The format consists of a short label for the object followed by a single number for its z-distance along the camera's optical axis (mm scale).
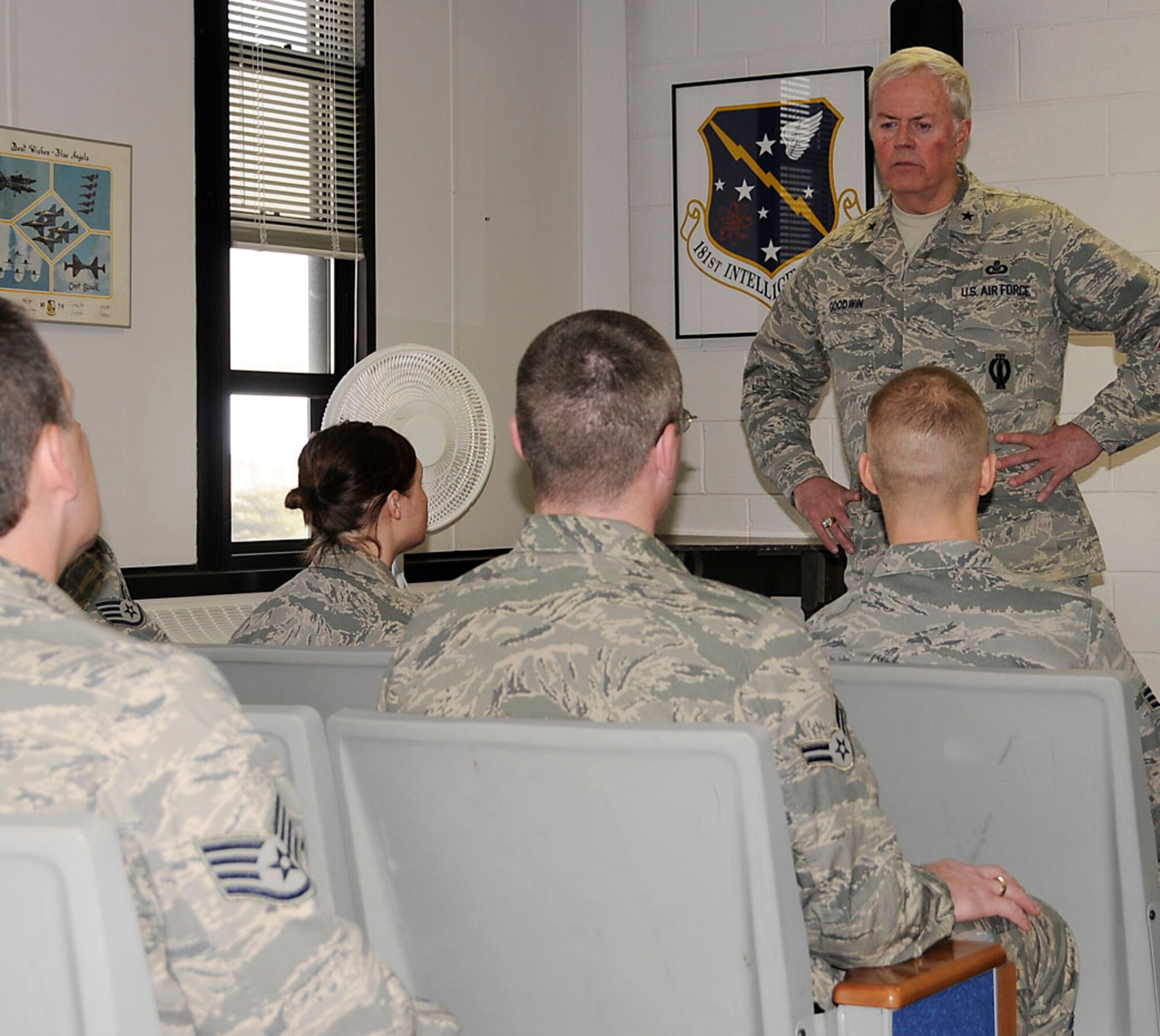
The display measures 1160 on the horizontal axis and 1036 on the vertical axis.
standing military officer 3367
